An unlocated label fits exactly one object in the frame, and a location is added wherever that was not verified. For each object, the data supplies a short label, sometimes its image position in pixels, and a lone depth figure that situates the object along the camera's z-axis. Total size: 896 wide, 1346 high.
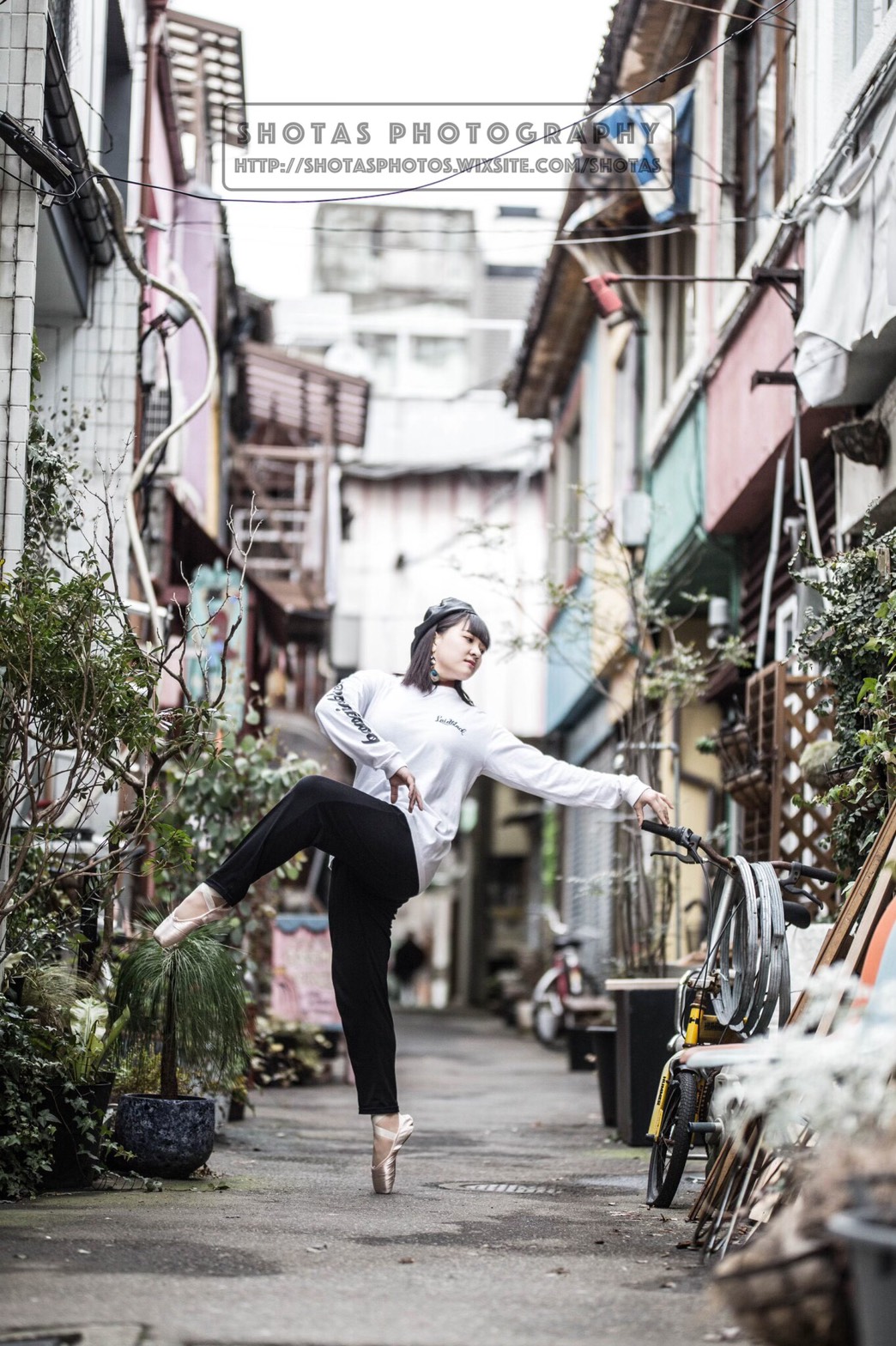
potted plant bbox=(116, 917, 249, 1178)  6.14
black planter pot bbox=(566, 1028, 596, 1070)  12.42
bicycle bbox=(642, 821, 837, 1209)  5.16
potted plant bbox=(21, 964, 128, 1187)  5.83
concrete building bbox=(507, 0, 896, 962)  7.77
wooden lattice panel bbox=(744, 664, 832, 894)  8.59
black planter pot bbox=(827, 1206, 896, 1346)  2.61
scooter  17.64
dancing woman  5.63
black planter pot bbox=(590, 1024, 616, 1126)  8.88
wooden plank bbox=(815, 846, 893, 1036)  4.80
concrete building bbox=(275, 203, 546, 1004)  25.28
